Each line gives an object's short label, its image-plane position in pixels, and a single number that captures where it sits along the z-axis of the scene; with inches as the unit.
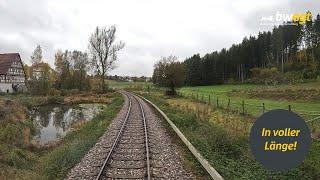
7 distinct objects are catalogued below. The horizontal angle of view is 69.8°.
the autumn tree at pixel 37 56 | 2398.4
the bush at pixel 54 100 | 1359.5
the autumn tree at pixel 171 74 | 1479.5
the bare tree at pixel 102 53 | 1877.4
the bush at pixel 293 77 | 1870.2
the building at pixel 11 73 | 1955.2
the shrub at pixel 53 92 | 1665.8
